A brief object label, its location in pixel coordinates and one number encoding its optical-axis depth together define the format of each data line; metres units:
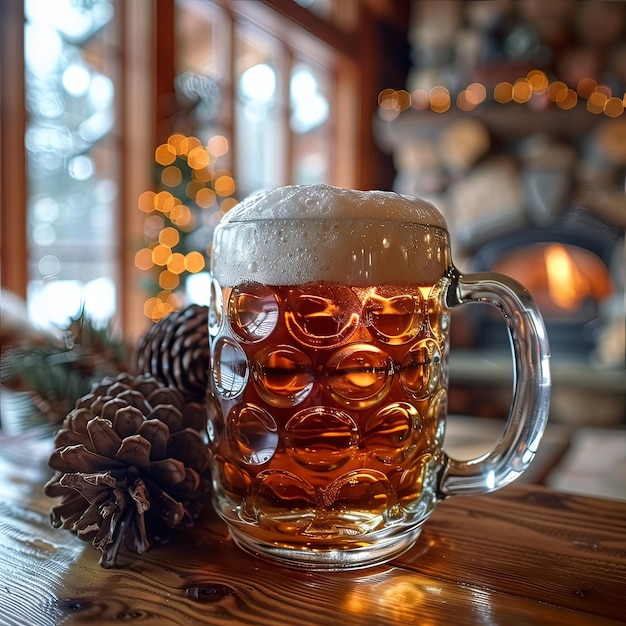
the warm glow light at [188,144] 3.10
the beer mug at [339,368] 0.42
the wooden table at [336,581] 0.38
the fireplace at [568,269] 3.41
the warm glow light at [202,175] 3.06
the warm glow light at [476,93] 3.56
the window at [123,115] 2.71
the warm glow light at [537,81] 3.45
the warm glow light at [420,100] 3.67
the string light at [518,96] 3.34
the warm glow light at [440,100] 3.61
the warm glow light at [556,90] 3.38
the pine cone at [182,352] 0.57
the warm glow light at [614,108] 3.30
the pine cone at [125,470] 0.45
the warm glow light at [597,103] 3.32
